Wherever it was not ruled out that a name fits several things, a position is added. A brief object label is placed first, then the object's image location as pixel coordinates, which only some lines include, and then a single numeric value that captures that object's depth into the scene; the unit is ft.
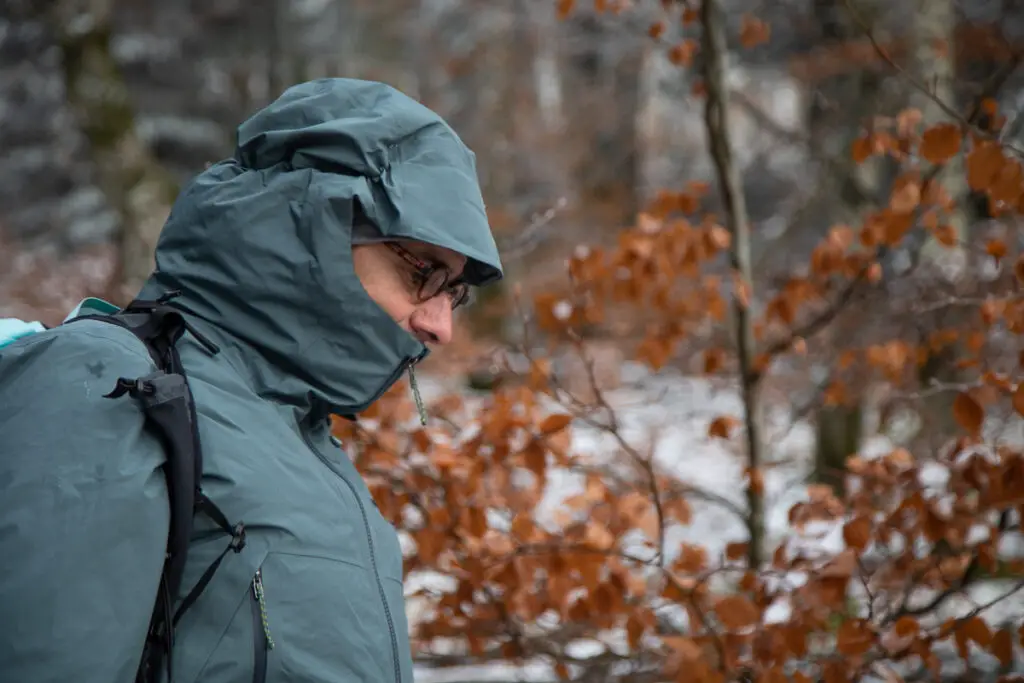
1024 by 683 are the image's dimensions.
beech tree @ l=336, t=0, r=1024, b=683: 16.38
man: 7.75
